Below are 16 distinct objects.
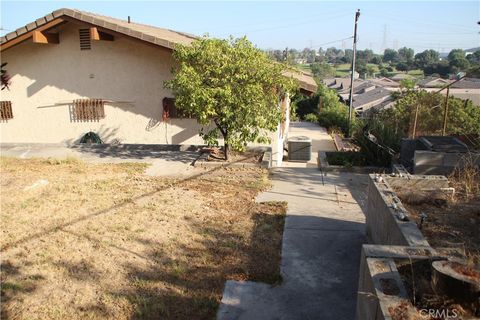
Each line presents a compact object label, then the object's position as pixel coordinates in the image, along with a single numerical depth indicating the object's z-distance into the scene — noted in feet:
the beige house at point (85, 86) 40.88
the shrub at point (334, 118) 91.76
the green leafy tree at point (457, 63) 302.31
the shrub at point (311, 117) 109.18
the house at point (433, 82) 217.03
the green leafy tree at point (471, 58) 349.80
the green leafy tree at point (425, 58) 439.22
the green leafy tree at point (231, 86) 31.58
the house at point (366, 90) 184.85
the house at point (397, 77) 329.23
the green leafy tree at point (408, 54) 606.14
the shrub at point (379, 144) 33.73
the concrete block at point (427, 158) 26.86
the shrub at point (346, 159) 34.87
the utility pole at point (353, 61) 85.73
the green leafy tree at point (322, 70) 365.61
